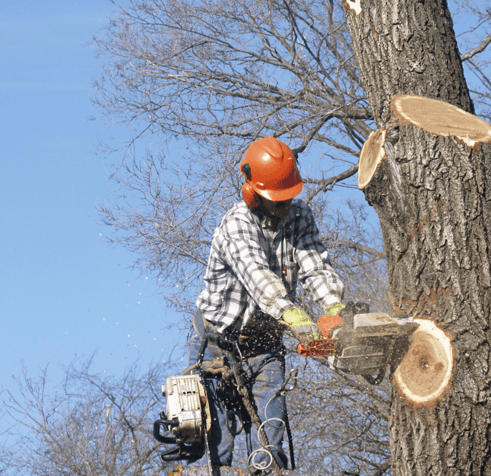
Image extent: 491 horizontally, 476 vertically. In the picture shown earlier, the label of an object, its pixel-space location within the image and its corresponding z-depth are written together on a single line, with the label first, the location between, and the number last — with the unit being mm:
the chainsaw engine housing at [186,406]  7859
